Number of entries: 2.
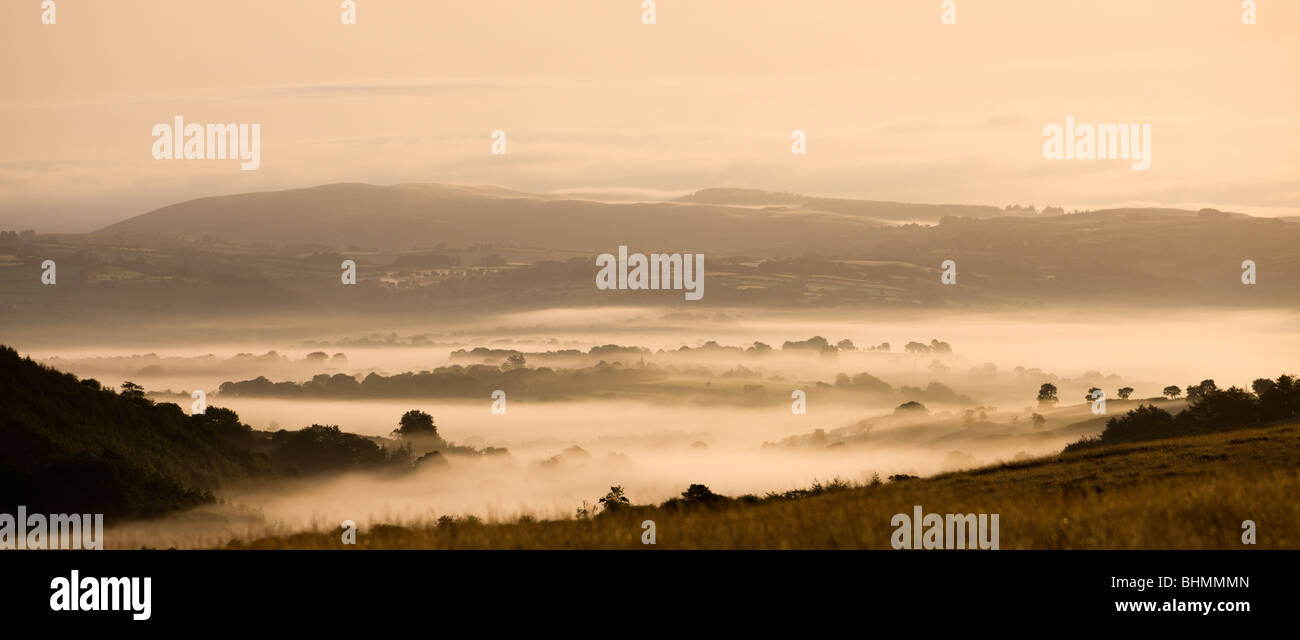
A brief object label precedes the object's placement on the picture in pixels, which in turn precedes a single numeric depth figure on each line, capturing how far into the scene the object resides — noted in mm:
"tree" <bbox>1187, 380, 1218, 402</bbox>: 117419
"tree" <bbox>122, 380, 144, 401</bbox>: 89562
